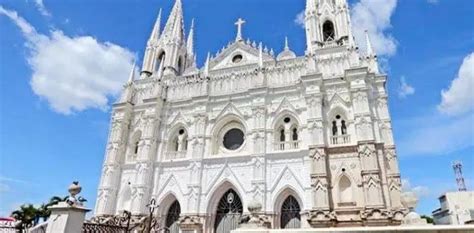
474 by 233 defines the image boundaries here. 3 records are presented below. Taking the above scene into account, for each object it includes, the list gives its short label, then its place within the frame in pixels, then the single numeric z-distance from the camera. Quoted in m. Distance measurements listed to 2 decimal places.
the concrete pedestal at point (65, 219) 7.38
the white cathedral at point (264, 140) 18.39
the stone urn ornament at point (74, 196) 7.78
